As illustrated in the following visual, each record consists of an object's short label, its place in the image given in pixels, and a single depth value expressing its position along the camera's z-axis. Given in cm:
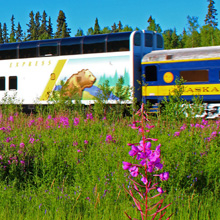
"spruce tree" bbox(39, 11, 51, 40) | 11175
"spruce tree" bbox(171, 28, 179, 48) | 7683
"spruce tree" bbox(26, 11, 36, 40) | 10922
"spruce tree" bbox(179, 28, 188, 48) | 7659
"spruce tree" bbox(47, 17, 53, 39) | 10691
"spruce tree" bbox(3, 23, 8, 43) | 12709
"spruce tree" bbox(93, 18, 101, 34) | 10405
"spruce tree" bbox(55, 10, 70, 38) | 9405
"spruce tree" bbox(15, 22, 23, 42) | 12750
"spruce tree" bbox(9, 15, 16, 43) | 12832
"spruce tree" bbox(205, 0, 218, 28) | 10506
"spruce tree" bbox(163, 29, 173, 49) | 7306
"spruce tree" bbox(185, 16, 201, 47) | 7007
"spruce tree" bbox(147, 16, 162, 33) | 7838
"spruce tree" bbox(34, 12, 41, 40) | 11626
